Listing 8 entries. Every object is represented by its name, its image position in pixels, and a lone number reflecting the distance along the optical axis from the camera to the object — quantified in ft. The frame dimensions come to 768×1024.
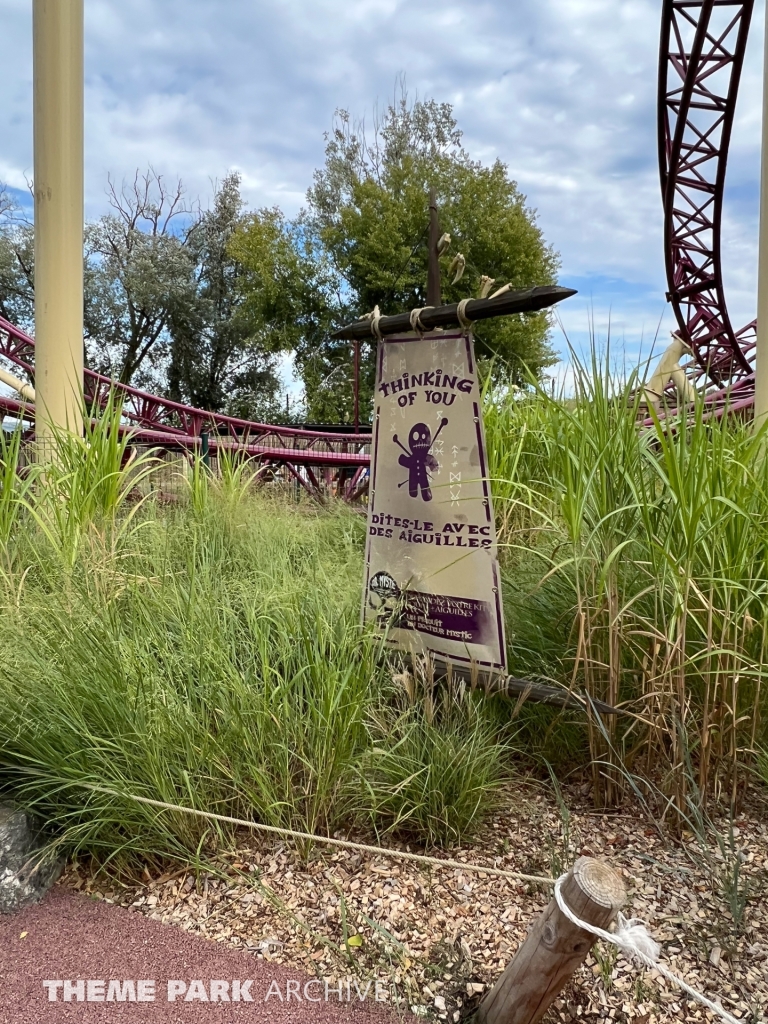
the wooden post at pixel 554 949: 3.80
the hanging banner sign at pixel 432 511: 7.02
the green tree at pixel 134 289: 70.38
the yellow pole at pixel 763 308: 11.05
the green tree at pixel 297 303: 62.34
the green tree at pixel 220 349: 75.61
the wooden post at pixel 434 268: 7.75
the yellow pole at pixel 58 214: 13.26
